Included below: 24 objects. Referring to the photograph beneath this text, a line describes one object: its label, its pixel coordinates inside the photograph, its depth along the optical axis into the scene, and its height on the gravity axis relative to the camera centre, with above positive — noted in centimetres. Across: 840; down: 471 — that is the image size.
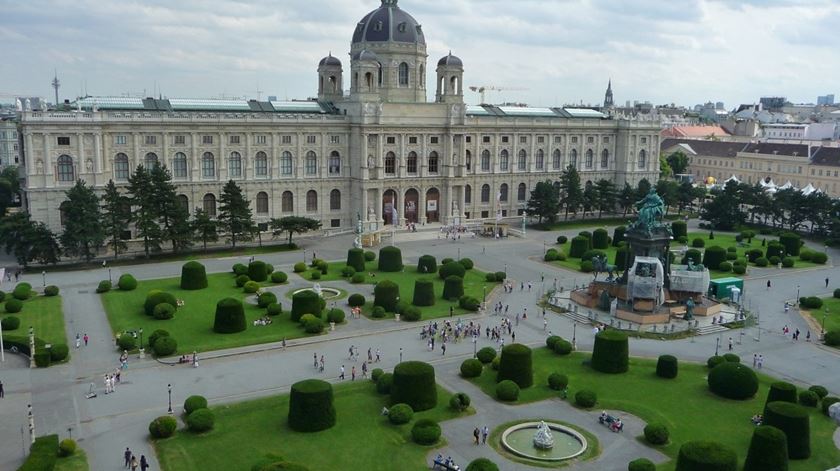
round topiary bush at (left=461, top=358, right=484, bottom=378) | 4744 -1311
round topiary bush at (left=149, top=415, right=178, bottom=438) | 3812 -1339
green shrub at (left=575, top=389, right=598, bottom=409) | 4300 -1360
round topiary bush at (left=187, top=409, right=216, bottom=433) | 3872 -1333
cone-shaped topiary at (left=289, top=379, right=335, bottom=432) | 3894 -1277
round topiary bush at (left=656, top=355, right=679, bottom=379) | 4781 -1311
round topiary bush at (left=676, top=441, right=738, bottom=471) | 3206 -1274
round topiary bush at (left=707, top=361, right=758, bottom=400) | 4419 -1304
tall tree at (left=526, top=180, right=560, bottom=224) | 10325 -592
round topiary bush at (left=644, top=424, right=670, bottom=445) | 3806 -1384
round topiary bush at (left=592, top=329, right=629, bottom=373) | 4856 -1248
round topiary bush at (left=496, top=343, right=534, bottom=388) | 4559 -1239
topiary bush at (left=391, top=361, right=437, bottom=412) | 4188 -1256
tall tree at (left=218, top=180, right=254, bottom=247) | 8412 -613
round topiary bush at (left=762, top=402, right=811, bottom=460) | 3638 -1295
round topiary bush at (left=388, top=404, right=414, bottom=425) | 4025 -1354
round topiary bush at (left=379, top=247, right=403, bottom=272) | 7703 -1027
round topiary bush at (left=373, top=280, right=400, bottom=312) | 6180 -1108
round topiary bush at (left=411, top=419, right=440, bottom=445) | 3782 -1367
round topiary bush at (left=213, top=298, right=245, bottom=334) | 5550 -1153
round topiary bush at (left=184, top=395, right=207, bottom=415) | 4066 -1310
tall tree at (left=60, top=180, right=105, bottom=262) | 7400 -598
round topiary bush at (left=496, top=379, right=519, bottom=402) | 4366 -1338
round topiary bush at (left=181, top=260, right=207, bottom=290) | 6800 -1041
